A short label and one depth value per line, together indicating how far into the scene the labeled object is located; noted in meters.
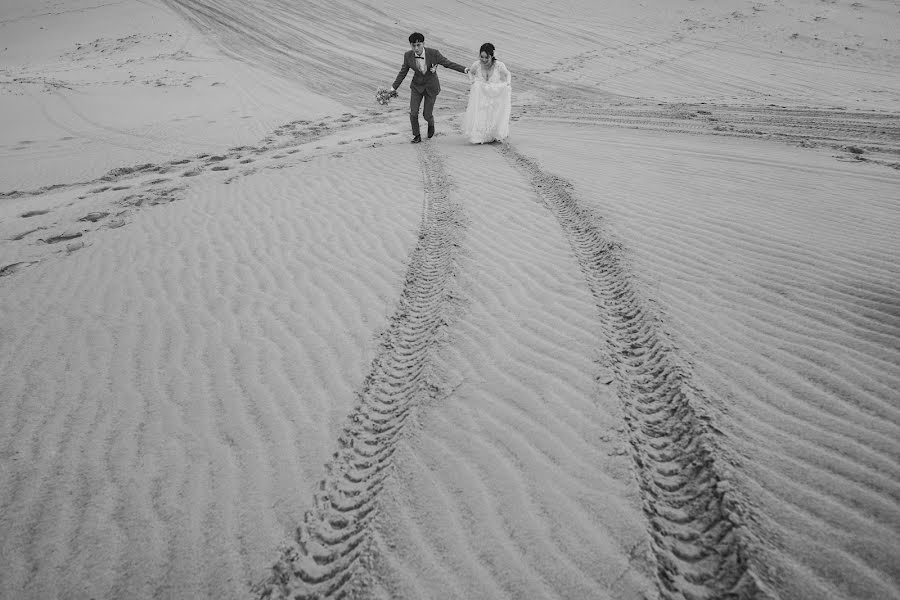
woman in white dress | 7.02
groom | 7.01
